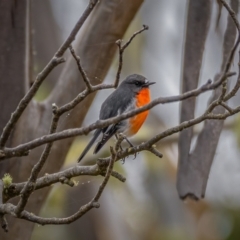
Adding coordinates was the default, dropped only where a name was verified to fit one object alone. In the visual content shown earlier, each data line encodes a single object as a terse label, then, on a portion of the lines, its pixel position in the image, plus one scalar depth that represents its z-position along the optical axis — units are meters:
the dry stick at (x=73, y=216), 4.43
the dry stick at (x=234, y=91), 4.45
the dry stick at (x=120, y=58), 4.47
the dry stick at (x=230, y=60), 3.89
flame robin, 6.47
